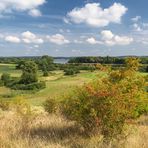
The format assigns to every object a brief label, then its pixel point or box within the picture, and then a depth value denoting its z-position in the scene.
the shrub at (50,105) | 8.74
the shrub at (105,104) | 3.99
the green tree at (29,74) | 50.53
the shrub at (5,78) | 51.53
